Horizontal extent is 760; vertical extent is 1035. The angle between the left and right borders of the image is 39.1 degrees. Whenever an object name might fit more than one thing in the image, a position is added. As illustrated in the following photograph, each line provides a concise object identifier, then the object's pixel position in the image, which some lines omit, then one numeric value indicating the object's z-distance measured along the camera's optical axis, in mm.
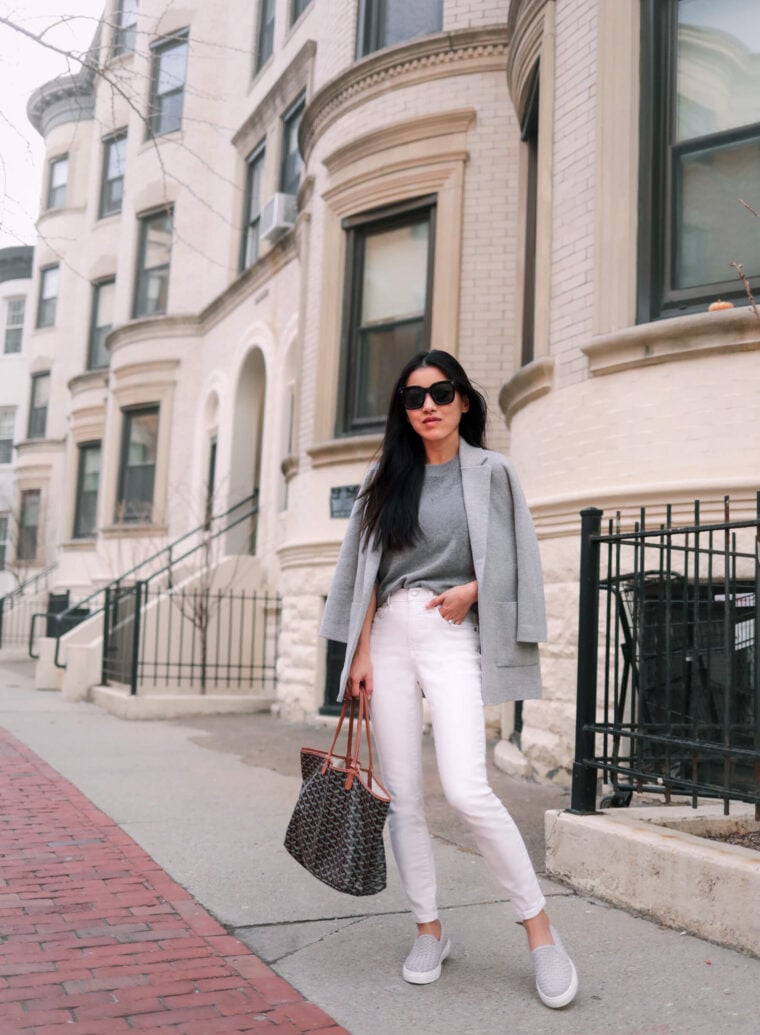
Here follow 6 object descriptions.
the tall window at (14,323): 31188
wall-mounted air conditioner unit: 13914
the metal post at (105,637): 12641
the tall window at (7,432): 30891
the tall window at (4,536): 30578
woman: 3318
